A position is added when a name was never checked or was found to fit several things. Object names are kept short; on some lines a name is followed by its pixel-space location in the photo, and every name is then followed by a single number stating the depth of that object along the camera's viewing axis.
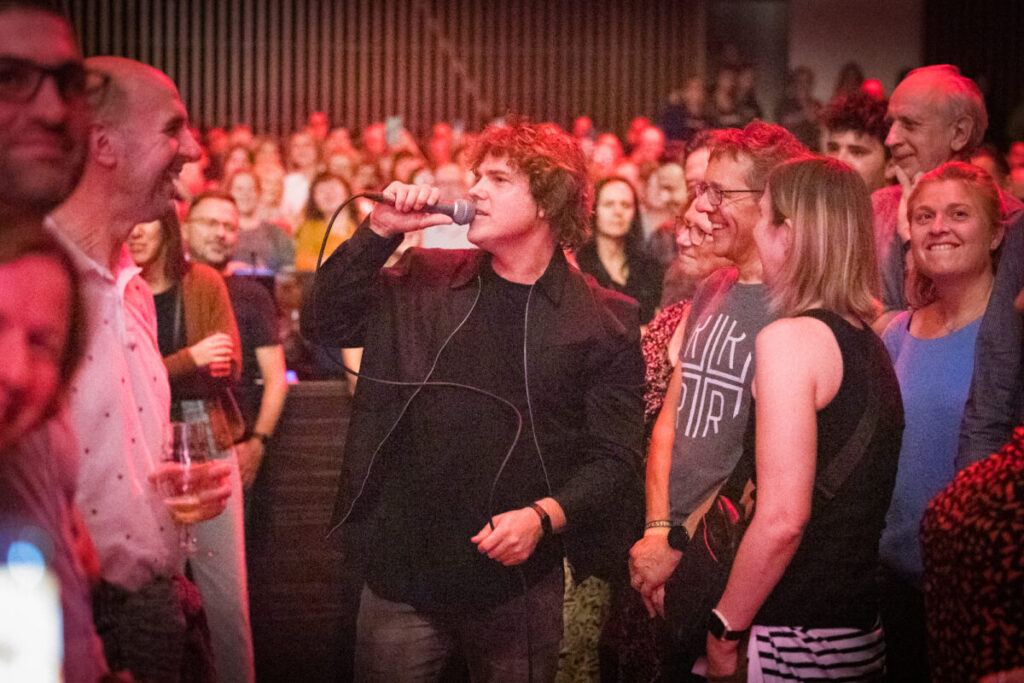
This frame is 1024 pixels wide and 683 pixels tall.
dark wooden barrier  3.24
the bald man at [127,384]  1.63
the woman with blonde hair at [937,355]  2.39
